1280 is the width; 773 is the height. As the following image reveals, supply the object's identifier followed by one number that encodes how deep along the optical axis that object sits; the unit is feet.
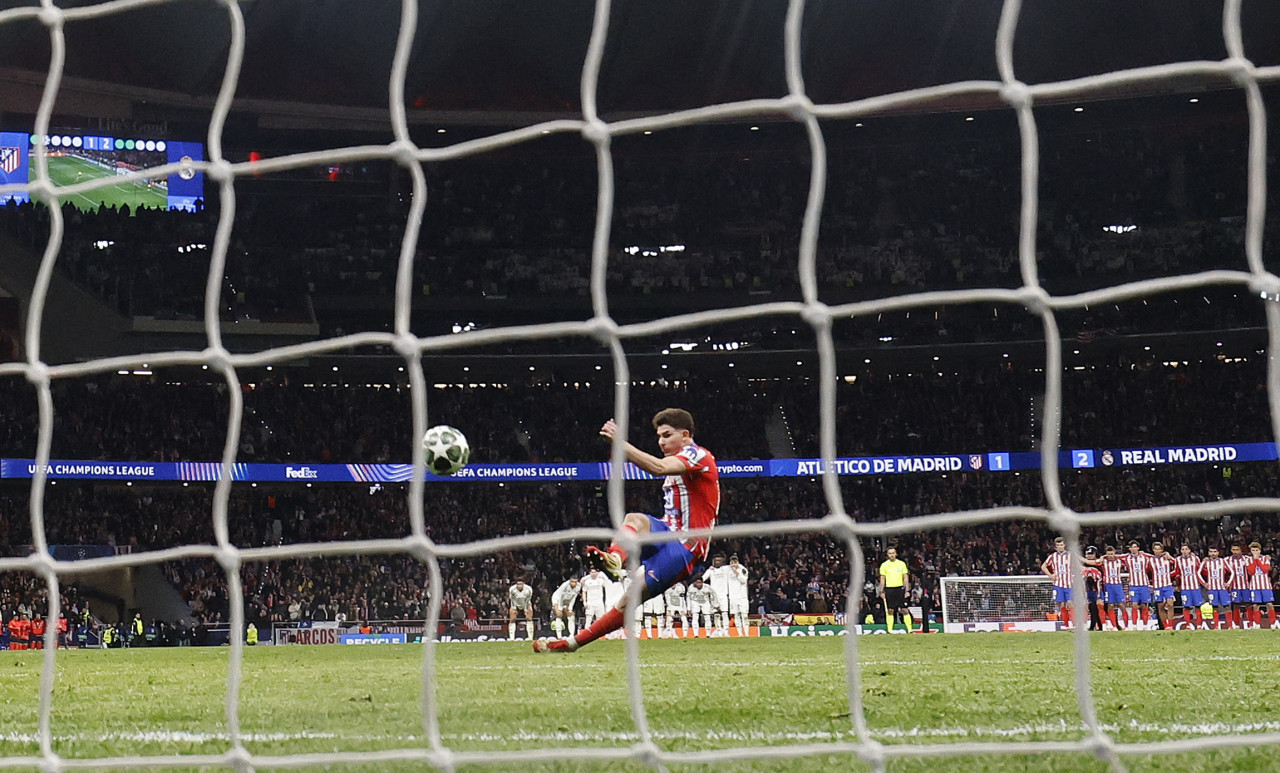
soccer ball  31.63
